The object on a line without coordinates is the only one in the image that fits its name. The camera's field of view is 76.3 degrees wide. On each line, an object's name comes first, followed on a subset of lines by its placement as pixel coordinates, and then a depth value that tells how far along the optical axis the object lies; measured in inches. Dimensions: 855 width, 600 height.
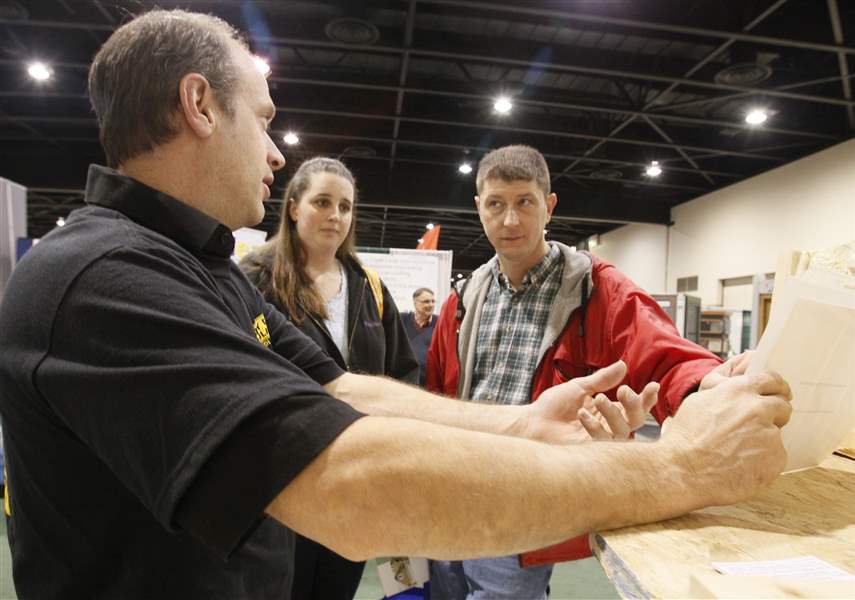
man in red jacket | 67.7
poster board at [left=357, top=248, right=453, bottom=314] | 187.2
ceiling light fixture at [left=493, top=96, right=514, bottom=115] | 296.2
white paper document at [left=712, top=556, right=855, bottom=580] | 22.6
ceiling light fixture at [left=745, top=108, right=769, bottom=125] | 291.1
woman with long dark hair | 87.0
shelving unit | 319.0
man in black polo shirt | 24.0
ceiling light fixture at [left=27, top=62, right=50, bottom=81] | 261.4
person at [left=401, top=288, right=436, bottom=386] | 189.3
